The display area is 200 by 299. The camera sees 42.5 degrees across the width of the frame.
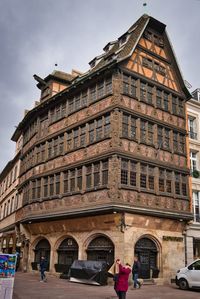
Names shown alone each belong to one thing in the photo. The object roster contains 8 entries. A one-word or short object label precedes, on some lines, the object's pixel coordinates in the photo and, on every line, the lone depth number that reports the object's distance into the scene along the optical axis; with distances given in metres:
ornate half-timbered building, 13.68
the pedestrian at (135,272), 11.90
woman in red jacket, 7.76
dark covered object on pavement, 12.40
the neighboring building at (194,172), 15.96
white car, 11.78
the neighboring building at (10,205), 21.69
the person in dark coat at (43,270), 13.14
